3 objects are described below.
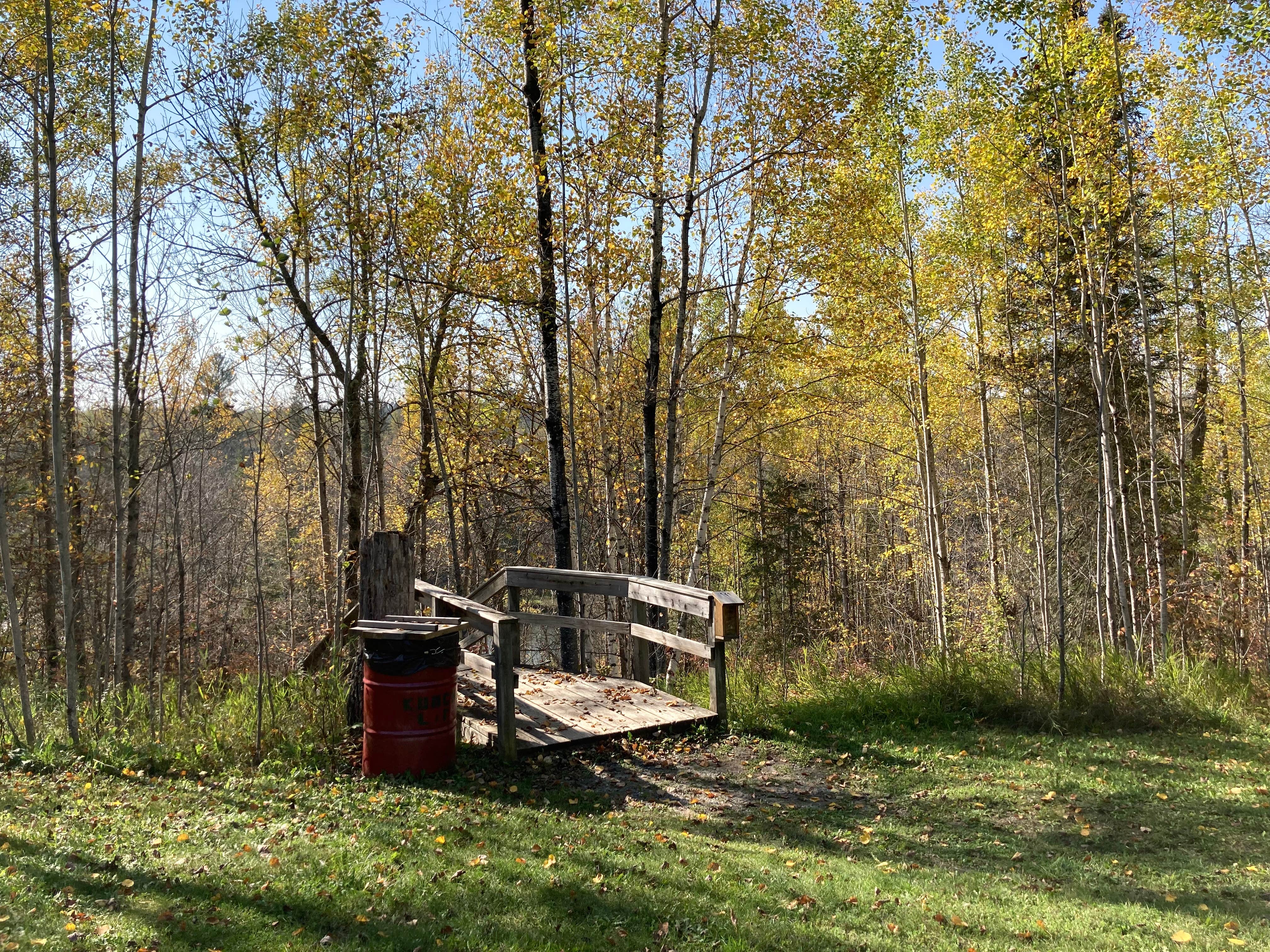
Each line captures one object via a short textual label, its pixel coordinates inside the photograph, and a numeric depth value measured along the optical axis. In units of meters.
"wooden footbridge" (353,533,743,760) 5.68
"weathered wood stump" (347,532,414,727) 6.13
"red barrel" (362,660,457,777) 5.27
